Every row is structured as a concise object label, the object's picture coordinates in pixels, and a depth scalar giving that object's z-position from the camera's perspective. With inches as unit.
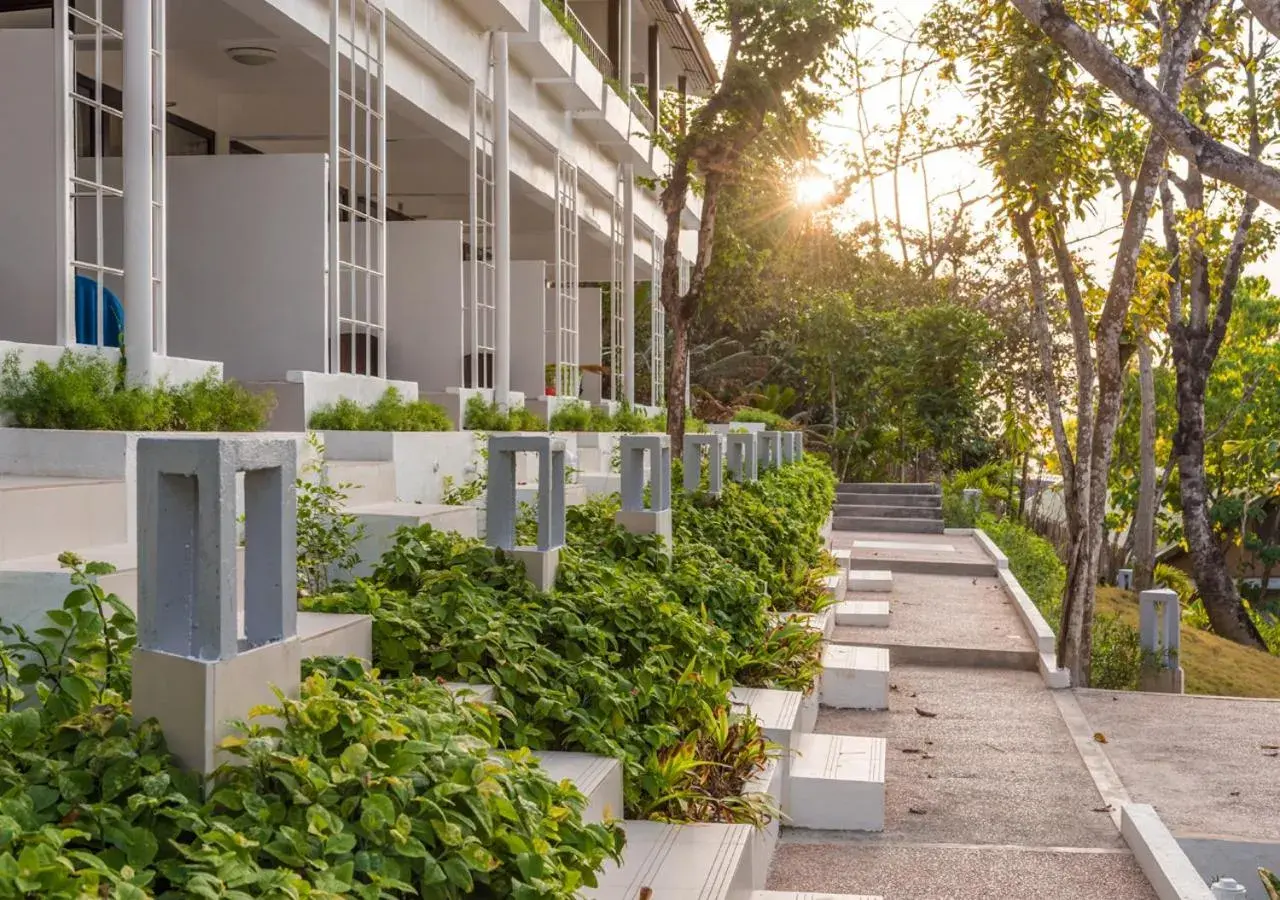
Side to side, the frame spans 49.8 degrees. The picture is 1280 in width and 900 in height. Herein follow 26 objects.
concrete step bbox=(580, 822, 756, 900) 146.2
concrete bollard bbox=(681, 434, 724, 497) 366.3
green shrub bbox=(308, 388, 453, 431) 335.6
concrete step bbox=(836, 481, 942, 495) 986.1
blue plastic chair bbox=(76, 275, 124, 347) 285.9
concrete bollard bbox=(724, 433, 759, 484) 441.7
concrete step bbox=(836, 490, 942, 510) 964.6
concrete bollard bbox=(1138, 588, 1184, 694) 471.8
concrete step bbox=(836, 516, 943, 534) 910.4
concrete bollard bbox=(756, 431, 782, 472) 565.9
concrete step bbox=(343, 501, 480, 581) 219.8
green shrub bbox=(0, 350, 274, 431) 220.4
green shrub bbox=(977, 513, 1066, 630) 655.8
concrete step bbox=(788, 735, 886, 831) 237.9
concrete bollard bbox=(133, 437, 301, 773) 107.0
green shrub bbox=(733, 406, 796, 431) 1004.6
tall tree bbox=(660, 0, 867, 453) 503.8
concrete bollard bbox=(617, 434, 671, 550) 261.7
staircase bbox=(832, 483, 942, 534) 917.8
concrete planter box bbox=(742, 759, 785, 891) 188.5
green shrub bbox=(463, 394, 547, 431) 450.6
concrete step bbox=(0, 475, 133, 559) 170.6
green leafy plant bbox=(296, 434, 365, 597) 210.4
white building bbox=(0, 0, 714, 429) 261.1
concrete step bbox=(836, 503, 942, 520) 940.0
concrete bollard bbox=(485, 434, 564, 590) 203.8
